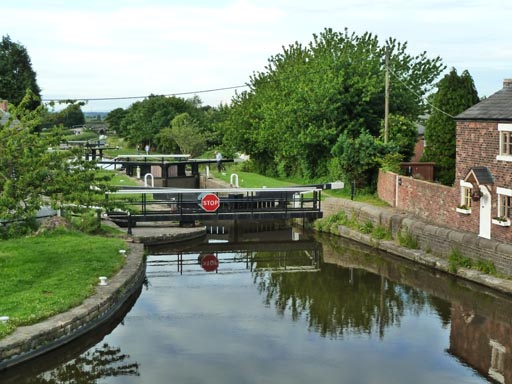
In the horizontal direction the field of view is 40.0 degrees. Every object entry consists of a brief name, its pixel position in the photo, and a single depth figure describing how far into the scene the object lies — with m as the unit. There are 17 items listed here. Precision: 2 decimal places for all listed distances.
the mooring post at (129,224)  24.51
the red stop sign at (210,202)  25.93
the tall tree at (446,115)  26.20
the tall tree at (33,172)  16.02
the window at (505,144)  18.66
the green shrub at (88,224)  23.75
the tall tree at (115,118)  100.81
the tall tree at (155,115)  70.31
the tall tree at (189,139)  60.28
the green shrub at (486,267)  18.50
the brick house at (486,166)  18.67
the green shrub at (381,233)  23.85
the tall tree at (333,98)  32.16
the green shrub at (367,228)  25.03
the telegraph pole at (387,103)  27.52
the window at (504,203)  18.56
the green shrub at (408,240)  22.28
